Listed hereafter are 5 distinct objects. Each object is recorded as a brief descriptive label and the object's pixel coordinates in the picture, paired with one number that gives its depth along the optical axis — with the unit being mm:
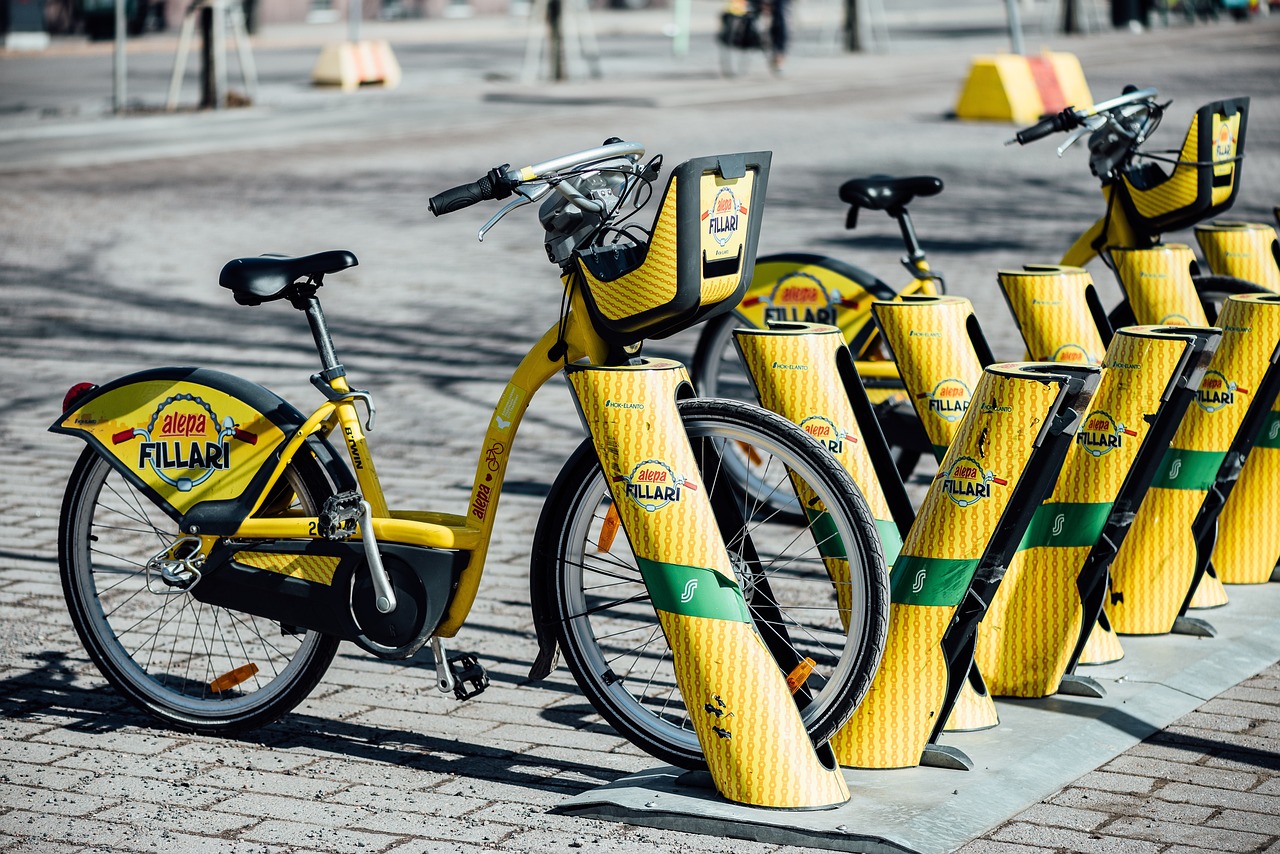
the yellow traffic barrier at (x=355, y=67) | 24703
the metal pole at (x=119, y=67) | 20609
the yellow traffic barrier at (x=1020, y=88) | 20266
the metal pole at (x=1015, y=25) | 19484
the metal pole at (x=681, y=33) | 33056
